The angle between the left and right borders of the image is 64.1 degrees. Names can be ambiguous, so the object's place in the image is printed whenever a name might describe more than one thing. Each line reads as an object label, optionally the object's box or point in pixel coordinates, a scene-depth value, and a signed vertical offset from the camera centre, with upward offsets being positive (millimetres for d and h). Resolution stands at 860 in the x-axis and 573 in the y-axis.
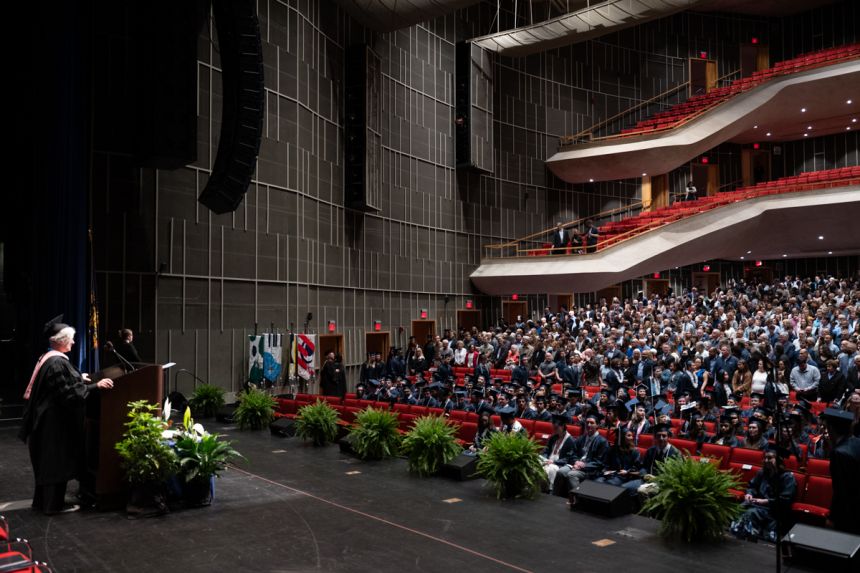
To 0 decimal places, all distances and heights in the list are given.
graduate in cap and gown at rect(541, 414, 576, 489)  8742 -1751
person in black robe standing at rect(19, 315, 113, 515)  5777 -843
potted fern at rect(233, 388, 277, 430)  12266 -1756
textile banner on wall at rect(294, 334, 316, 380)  16875 -1013
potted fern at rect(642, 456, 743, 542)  6156 -1735
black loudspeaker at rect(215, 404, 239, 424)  13156 -1920
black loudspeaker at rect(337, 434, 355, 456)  10012 -1912
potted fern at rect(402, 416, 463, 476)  8758 -1719
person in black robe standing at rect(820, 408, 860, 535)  5426 -1310
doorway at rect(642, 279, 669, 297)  29466 +1063
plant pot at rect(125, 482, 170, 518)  6164 -1682
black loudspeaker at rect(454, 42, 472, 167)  23938 +7329
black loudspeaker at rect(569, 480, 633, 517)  6934 -1914
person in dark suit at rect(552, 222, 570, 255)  24047 +2558
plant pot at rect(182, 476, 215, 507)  6598 -1706
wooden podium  6094 -983
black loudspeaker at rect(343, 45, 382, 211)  19125 +5180
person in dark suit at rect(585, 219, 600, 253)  23433 +2536
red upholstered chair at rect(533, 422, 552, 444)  9629 -1706
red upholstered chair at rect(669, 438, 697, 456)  8211 -1617
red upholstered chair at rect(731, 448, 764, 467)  7621 -1634
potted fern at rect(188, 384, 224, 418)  13633 -1710
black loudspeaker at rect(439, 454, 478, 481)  8516 -1937
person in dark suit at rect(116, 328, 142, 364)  10578 -545
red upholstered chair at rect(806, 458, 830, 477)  7137 -1644
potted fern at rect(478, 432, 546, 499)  7629 -1728
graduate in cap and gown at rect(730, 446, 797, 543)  6438 -1890
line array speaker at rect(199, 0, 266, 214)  12156 +3818
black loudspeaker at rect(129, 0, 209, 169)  11766 +4060
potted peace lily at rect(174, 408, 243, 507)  6426 -1353
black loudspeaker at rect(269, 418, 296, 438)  11578 -1918
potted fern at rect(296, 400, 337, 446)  10789 -1741
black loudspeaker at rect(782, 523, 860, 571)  4887 -1714
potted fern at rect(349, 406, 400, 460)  9656 -1721
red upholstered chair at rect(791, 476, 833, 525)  6465 -1897
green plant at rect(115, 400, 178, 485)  5992 -1184
